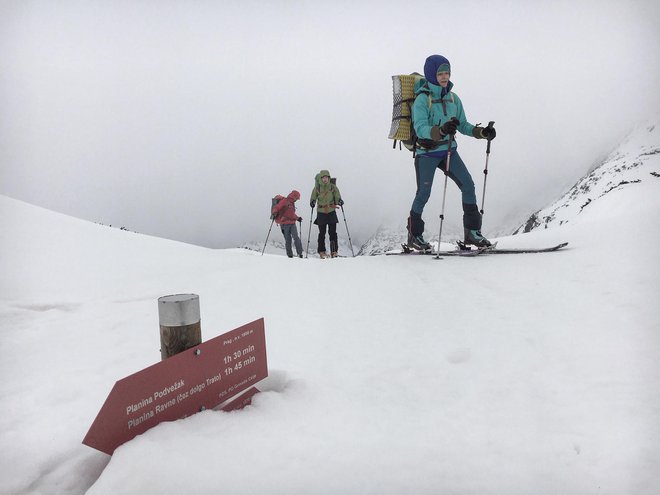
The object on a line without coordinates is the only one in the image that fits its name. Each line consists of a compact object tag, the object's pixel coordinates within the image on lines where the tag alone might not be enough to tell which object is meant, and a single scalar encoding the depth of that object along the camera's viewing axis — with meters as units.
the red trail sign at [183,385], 1.68
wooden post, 1.93
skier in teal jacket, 6.32
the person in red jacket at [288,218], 12.41
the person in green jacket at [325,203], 10.99
